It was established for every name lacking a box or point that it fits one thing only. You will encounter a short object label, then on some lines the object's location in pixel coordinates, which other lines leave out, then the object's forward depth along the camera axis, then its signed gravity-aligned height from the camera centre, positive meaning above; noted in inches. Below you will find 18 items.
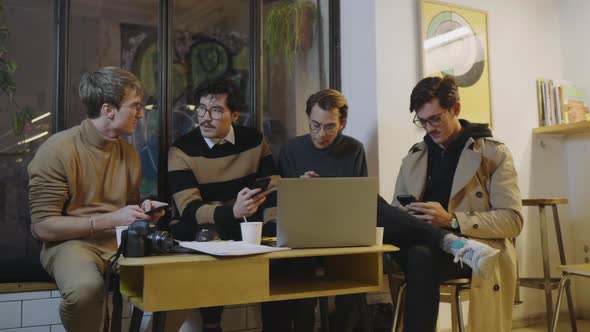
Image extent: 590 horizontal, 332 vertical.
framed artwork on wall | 121.3 +31.3
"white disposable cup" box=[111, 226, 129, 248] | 64.5 -4.8
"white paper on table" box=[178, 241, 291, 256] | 59.5 -6.8
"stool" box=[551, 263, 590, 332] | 90.1 -15.4
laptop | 64.8 -3.0
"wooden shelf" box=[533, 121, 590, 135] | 125.2 +13.2
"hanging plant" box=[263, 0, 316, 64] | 118.7 +36.7
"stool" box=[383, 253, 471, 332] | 83.0 -17.3
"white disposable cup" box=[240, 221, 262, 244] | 67.7 -5.3
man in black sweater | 99.0 +7.1
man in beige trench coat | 77.2 -2.0
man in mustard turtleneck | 70.4 +0.1
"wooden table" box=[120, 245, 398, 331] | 56.4 -10.5
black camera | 60.7 -5.7
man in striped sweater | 91.3 +4.6
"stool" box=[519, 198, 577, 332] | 114.5 -20.8
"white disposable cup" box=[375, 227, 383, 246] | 71.9 -6.6
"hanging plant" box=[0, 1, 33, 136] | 88.5 +18.2
